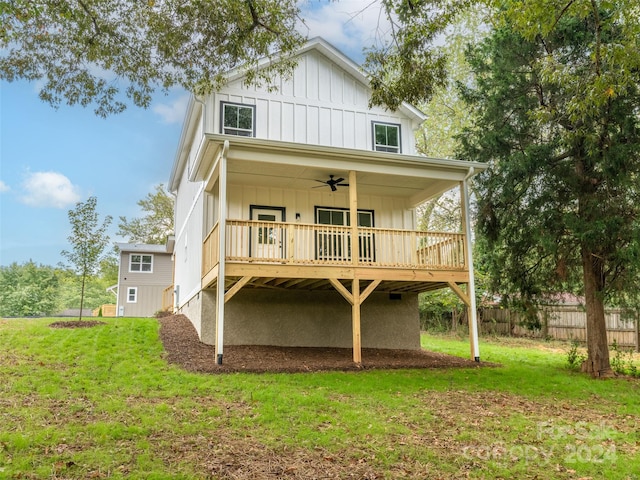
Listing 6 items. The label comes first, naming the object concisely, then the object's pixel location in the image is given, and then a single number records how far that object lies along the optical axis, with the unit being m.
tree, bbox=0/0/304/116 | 9.57
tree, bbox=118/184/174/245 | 40.06
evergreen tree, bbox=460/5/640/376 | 10.69
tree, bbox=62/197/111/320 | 15.91
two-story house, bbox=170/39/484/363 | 11.71
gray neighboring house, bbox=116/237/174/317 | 28.05
